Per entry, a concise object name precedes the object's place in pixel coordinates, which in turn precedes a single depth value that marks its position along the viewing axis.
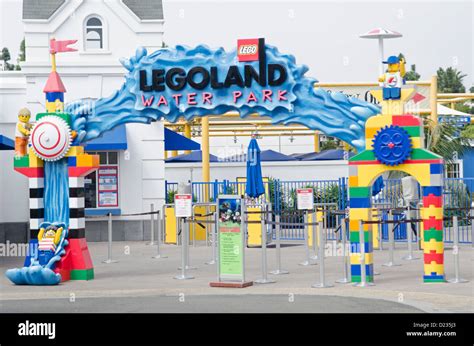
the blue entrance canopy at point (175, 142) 29.14
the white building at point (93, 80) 27.30
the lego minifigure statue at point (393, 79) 17.23
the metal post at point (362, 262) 16.77
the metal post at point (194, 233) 26.60
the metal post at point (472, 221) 20.86
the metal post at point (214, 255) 21.66
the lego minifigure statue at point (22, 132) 19.16
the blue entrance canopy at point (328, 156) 38.59
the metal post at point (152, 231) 25.19
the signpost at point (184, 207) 19.91
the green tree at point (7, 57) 56.38
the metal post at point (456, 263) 16.62
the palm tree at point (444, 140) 29.67
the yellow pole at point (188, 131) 34.66
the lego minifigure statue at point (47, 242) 18.55
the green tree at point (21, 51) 61.38
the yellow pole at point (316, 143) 42.75
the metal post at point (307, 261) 21.20
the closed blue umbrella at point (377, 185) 23.57
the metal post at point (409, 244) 21.88
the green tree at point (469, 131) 40.39
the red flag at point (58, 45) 19.30
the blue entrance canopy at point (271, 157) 39.03
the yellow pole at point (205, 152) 28.83
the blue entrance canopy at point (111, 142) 26.64
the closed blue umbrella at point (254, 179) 25.66
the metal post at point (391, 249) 20.50
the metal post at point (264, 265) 17.73
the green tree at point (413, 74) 83.36
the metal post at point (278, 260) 18.96
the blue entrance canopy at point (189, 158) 36.43
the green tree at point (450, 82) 82.56
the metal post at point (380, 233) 24.39
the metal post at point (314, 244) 22.49
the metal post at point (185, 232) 18.97
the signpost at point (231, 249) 16.78
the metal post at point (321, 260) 16.75
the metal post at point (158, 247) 23.45
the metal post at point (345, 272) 17.48
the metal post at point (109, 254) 22.19
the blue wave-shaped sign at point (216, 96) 18.00
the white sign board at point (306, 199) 20.98
